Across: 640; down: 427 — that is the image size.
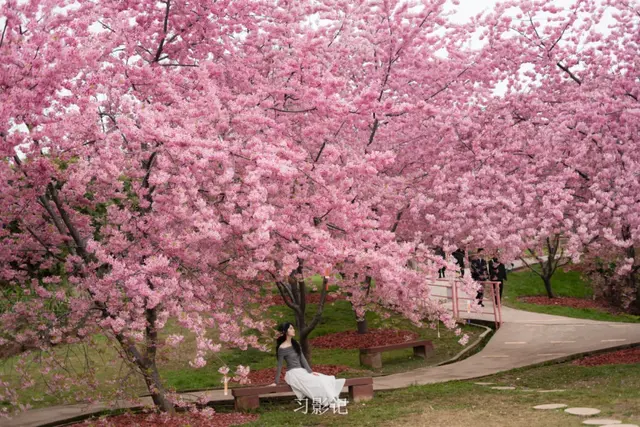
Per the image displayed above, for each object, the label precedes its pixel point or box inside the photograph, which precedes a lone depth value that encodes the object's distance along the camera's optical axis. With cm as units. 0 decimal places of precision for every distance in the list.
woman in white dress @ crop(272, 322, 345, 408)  973
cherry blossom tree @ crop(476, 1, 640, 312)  1136
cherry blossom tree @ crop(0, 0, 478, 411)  833
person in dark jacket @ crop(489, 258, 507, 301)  2127
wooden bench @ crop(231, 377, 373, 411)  1035
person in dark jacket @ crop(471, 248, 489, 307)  2006
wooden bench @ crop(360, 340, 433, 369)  1448
